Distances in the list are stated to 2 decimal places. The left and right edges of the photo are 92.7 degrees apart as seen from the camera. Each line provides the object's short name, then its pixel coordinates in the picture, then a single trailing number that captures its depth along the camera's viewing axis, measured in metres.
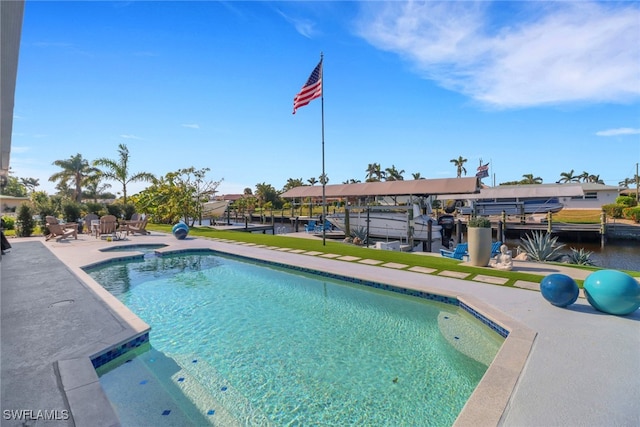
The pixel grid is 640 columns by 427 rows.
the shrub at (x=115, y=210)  23.72
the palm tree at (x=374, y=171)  73.75
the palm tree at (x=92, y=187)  28.79
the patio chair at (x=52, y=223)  14.48
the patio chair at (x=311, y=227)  22.46
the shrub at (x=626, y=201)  30.59
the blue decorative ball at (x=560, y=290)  5.18
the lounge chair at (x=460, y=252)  10.98
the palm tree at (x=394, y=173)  67.88
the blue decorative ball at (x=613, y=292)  4.71
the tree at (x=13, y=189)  46.37
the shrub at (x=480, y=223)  8.59
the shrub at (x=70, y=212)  20.62
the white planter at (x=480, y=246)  8.70
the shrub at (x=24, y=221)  16.53
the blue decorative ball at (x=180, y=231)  15.71
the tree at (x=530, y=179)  61.03
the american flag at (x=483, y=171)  28.45
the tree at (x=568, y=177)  69.06
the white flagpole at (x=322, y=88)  12.26
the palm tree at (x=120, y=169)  26.67
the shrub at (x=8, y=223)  19.94
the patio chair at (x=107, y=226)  15.88
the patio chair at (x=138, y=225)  17.70
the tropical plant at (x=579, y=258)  11.27
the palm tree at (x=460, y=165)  64.08
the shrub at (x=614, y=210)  29.19
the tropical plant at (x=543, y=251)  10.16
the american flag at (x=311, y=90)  12.31
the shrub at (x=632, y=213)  25.40
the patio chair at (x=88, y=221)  18.44
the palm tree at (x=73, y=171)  36.84
